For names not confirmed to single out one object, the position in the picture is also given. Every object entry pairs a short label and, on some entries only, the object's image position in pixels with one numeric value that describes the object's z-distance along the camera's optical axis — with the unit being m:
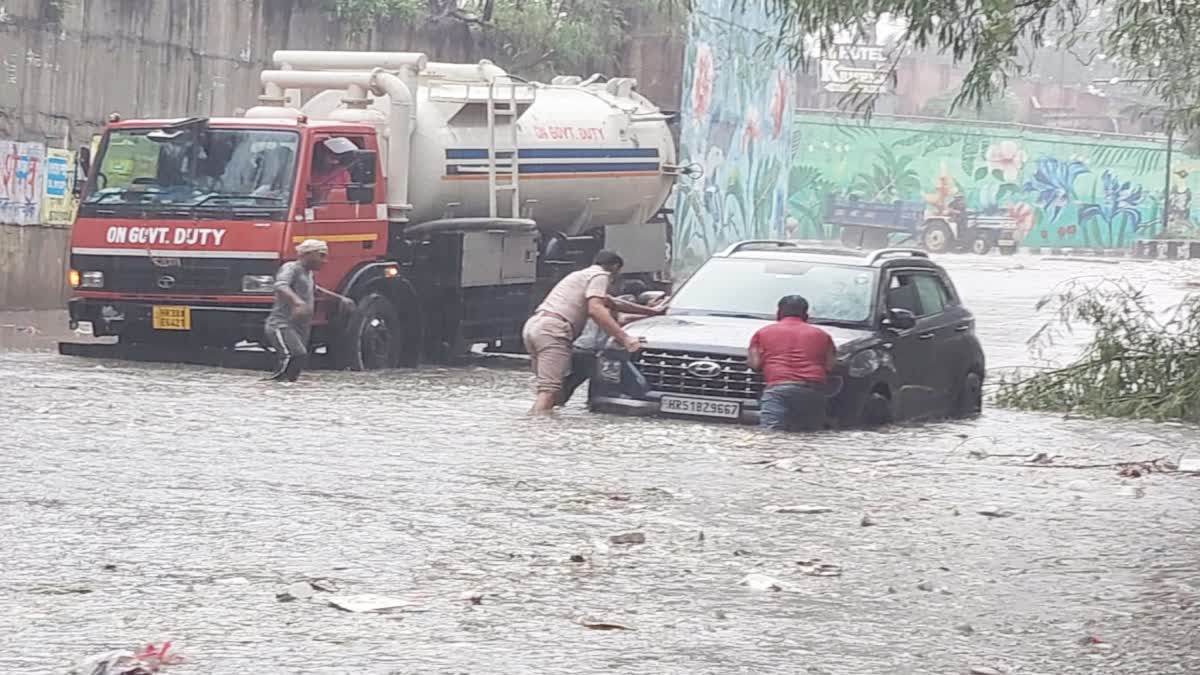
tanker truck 33.53
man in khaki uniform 28.78
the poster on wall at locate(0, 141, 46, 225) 43.65
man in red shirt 26.10
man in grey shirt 31.71
